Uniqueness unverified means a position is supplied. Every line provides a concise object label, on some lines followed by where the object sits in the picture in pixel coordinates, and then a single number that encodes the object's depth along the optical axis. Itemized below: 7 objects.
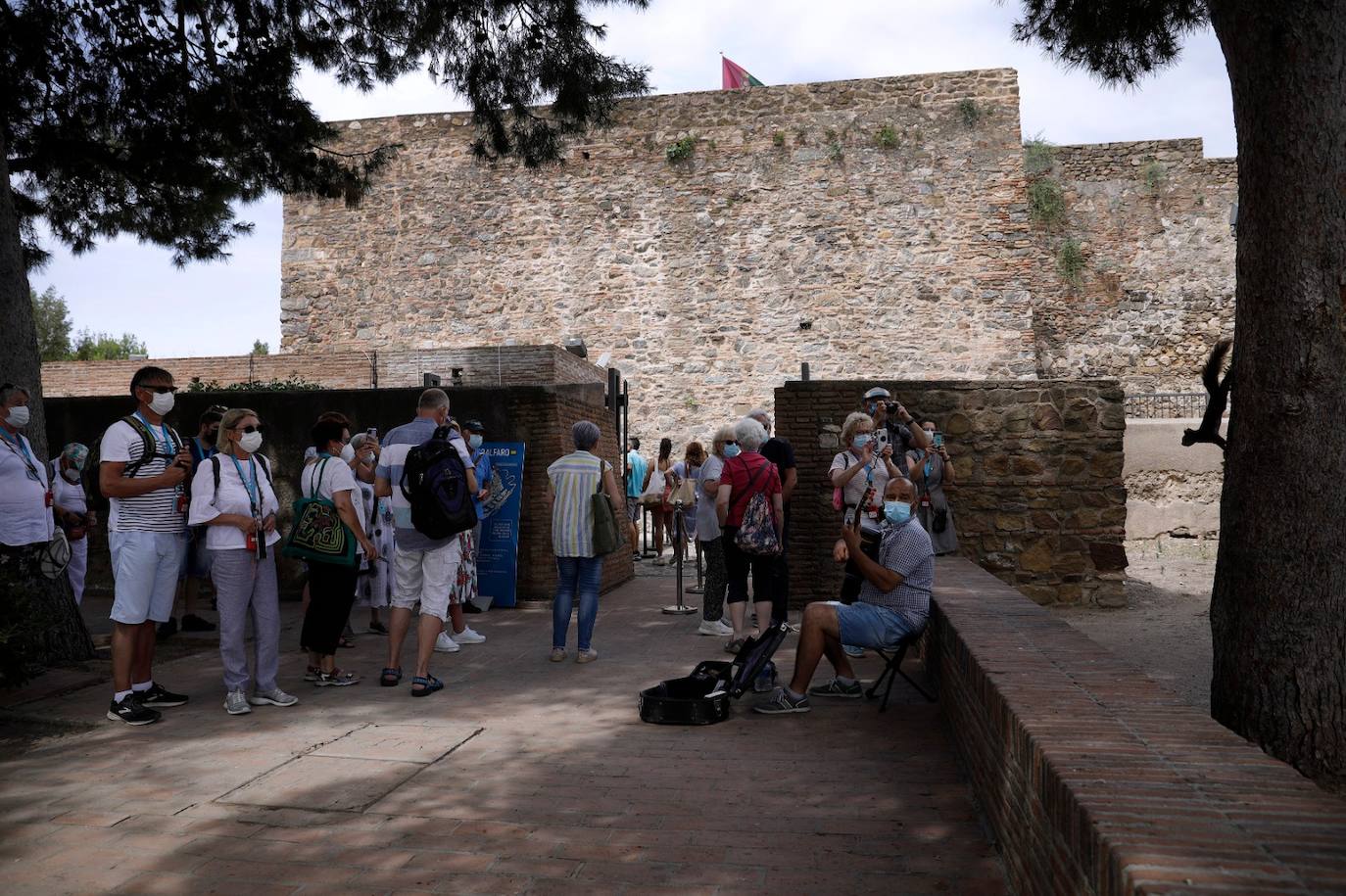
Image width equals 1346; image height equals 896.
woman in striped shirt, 6.88
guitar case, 5.28
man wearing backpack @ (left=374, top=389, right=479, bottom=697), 6.15
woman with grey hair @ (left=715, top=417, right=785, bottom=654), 7.10
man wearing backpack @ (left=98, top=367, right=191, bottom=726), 5.32
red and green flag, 23.75
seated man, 5.40
